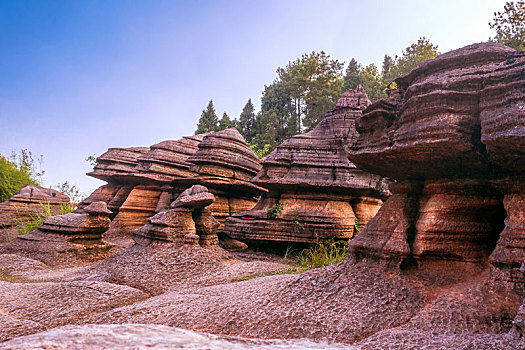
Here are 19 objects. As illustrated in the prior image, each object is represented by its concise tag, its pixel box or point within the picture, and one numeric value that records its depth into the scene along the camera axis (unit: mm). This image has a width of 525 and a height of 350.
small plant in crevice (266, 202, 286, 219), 7906
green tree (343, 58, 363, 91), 24709
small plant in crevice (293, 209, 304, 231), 7657
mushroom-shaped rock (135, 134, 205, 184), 12391
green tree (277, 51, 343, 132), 22016
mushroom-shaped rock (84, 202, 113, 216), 8782
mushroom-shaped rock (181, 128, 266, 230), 10430
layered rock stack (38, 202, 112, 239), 8602
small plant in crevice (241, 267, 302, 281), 5660
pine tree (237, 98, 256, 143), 25578
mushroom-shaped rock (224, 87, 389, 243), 7703
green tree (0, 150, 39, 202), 16797
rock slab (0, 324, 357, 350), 1218
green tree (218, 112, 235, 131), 24922
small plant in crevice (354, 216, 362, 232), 7895
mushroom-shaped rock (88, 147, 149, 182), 13492
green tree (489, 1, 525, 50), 11773
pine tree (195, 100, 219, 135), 25583
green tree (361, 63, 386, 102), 22062
